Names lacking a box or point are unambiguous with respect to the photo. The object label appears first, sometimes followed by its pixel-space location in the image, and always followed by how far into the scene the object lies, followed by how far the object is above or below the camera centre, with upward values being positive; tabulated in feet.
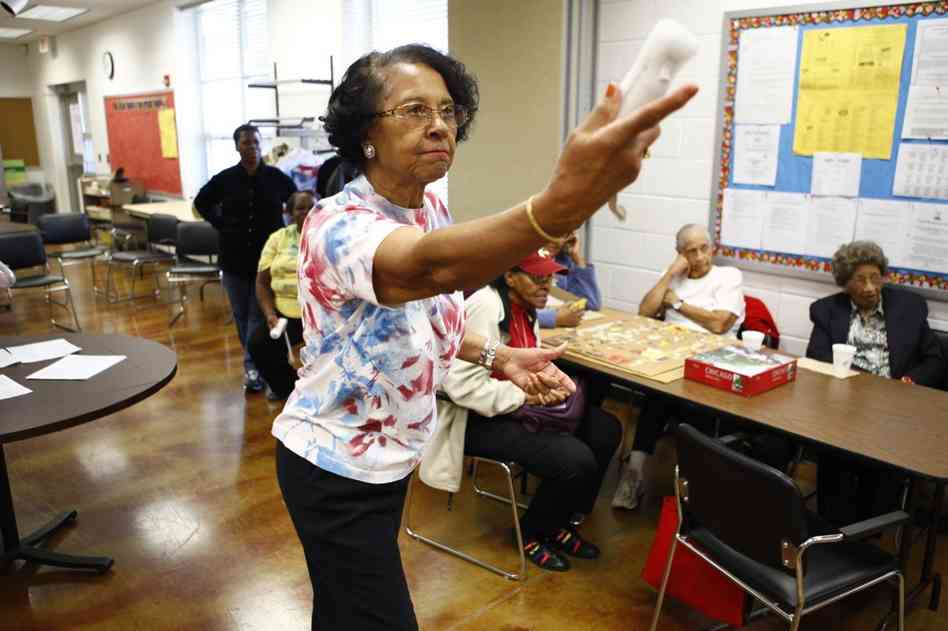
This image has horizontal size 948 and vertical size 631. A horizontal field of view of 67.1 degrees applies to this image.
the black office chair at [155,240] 21.41 -2.59
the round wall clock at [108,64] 32.36 +4.03
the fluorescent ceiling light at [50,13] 29.14 +5.85
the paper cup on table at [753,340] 8.76 -2.20
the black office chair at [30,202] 27.63 -2.05
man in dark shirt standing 14.14 -1.14
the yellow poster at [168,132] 28.12 +0.87
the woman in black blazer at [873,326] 9.78 -2.30
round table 6.63 -2.38
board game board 8.43 -2.35
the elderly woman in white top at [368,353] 3.60 -1.04
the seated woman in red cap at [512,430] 7.96 -3.10
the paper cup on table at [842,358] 8.18 -2.26
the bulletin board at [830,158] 10.07 +0.00
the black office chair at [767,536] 5.57 -3.10
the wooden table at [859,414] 6.23 -2.48
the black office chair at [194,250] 19.84 -2.66
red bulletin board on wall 29.07 +0.62
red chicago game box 7.60 -2.27
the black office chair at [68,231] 21.95 -2.34
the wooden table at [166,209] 23.58 -1.86
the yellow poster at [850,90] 10.20 +0.98
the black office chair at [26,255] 17.42 -2.43
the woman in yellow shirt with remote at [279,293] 12.74 -2.47
